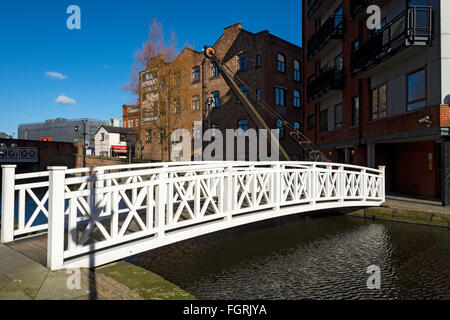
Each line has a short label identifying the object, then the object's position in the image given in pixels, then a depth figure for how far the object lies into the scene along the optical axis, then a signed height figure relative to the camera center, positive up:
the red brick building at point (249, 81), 25.31 +7.21
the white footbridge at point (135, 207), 4.38 -1.00
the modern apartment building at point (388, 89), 11.25 +3.52
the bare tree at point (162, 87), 22.98 +5.82
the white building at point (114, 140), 44.75 +3.08
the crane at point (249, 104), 18.27 +4.23
